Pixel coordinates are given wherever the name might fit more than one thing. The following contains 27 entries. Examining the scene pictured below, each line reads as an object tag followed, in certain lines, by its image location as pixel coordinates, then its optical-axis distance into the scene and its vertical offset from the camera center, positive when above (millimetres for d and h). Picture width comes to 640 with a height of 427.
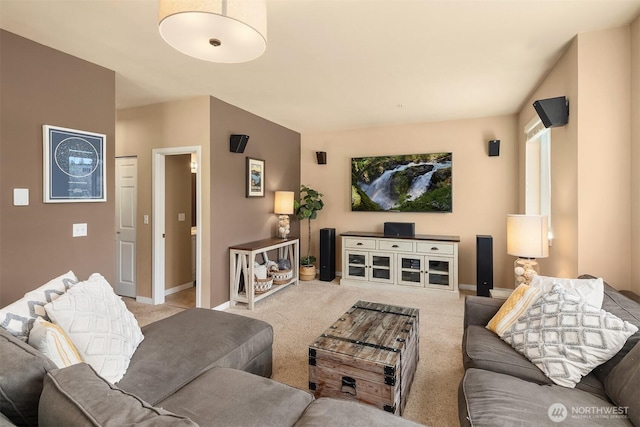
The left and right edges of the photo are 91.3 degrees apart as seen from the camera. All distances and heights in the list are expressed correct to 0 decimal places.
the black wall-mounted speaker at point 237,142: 3961 +884
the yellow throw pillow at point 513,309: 1902 -614
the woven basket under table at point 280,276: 4500 -940
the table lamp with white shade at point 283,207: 4805 +70
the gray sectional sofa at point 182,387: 875 -803
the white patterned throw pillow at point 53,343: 1273 -547
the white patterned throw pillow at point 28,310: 1345 -445
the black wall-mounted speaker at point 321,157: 5504 +963
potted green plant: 5262 +8
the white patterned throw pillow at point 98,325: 1467 -572
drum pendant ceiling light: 1335 +852
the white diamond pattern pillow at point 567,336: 1515 -643
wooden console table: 3863 -766
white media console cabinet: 4391 -726
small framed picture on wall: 4340 +494
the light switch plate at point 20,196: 2334 +119
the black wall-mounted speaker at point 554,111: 2498 +811
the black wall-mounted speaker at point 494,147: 4418 +906
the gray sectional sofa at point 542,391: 1249 -816
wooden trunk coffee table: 1743 -885
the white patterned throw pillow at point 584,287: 1769 -454
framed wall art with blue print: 2496 +396
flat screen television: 4797 +454
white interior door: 4211 -166
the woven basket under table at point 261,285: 4043 -963
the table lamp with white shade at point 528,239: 2752 -249
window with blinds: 3523 +468
